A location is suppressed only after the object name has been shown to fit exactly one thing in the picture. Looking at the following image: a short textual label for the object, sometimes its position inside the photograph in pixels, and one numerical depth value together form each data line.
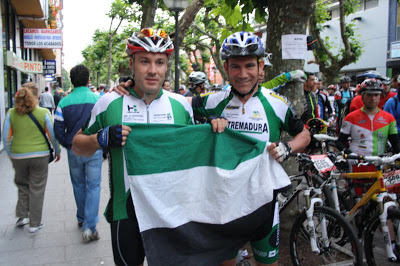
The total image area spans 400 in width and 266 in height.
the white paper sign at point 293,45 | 4.79
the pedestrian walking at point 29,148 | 5.11
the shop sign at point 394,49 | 26.11
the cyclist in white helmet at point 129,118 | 2.46
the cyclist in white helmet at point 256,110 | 2.77
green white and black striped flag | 2.43
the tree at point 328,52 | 17.08
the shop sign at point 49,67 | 31.38
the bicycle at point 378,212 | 3.61
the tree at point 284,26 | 4.73
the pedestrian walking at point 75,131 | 4.88
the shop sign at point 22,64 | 13.84
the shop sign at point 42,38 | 17.44
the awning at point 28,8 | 15.28
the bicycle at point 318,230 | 3.64
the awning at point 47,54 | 31.19
